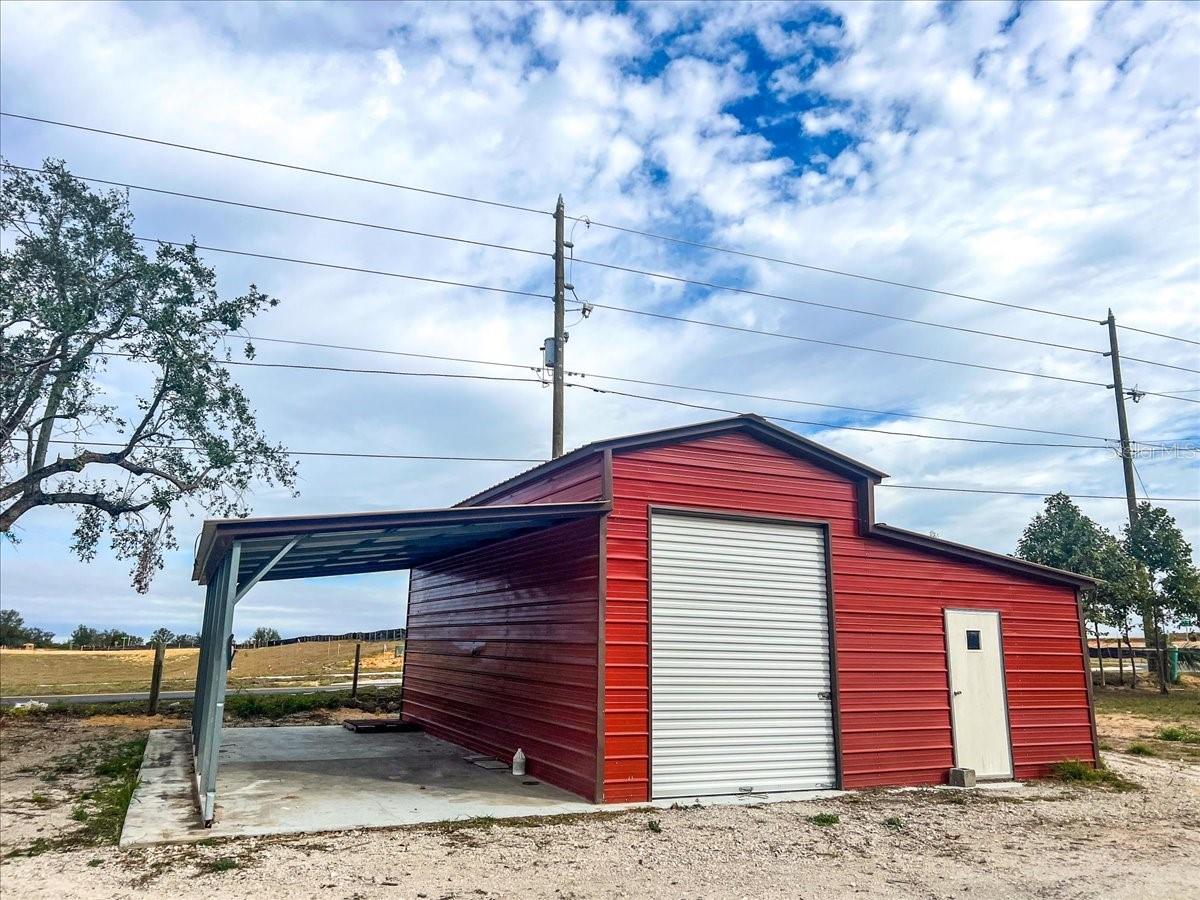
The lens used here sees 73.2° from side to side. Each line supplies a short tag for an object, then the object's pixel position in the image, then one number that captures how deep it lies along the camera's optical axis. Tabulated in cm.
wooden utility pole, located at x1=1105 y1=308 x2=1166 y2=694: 2283
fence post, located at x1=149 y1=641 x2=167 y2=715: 1522
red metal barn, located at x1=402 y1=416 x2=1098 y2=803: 832
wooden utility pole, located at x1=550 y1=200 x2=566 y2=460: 1428
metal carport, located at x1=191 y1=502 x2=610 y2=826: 704
